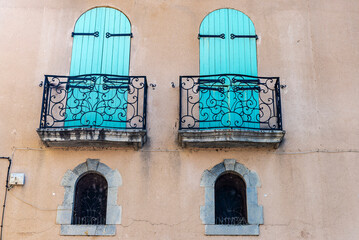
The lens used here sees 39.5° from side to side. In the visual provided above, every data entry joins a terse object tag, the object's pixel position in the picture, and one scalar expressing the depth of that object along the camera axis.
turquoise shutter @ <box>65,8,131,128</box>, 9.17
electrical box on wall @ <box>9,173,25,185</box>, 8.76
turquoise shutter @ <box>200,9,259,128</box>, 9.20
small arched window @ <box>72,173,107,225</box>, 8.67
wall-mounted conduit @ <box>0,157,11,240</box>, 8.57
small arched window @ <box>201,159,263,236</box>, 8.45
